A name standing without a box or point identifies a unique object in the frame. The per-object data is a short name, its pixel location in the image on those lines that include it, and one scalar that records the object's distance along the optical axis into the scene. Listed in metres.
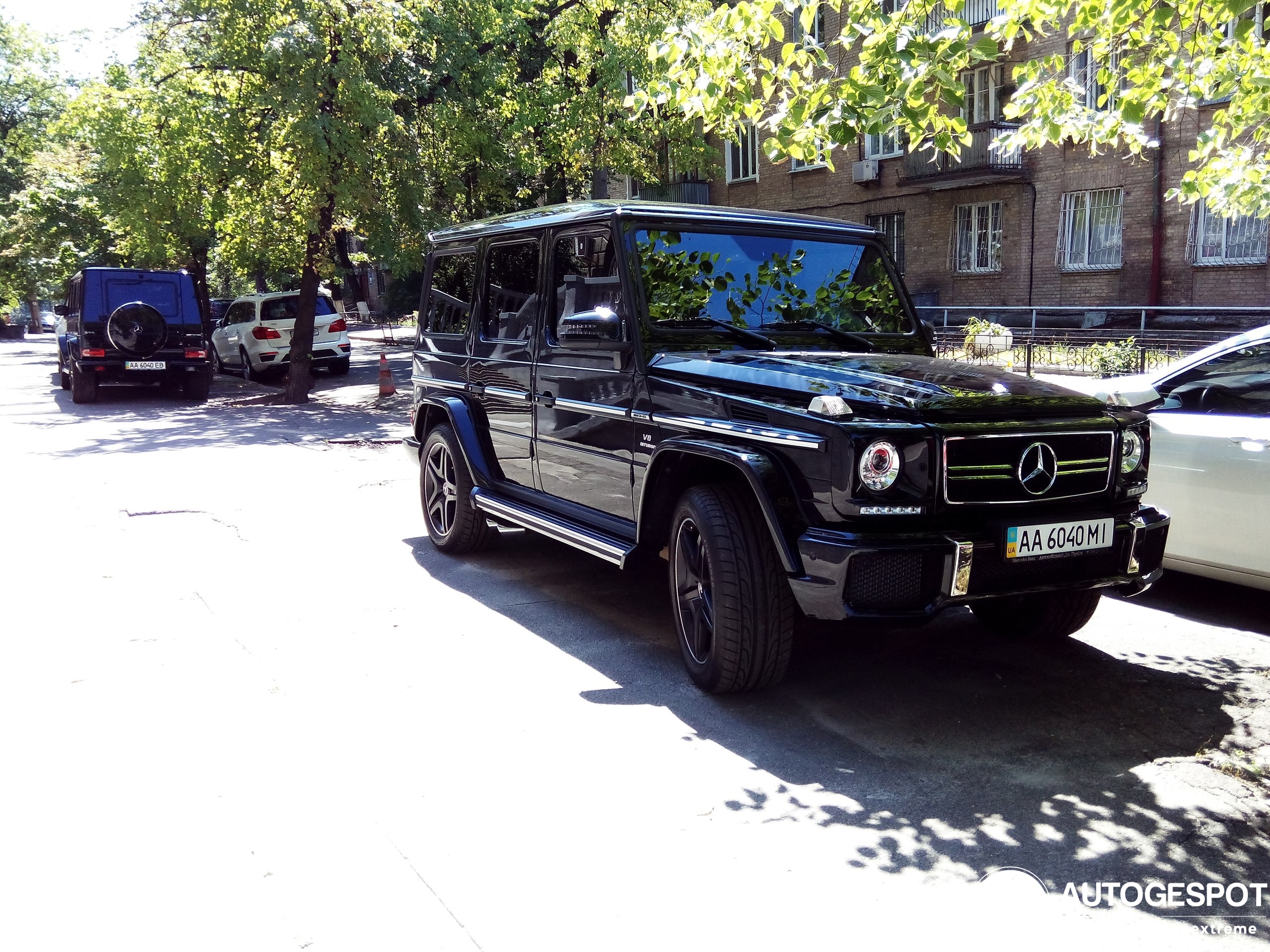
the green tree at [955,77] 5.53
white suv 22.28
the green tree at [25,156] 30.39
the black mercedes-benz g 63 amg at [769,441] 4.01
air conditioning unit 27.17
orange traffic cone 18.92
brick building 20.72
